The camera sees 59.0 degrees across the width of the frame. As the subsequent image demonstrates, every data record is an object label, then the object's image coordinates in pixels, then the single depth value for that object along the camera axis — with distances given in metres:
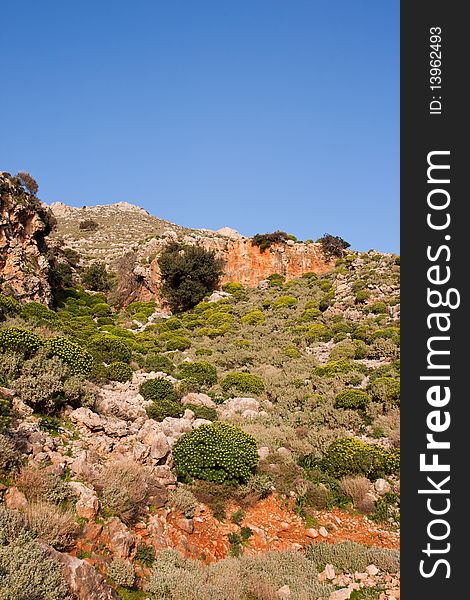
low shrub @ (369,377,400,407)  14.05
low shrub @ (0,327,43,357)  10.65
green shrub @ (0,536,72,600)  4.29
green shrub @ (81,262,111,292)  38.78
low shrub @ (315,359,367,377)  17.72
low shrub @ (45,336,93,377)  11.91
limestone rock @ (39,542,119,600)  4.94
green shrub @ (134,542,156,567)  6.39
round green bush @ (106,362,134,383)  14.98
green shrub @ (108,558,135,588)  5.68
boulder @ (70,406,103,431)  9.35
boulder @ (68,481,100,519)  6.33
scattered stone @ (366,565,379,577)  6.40
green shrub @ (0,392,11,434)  7.22
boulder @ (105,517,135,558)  6.18
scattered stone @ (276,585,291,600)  5.92
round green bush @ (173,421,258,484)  9.16
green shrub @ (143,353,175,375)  17.47
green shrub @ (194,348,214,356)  22.05
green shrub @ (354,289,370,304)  27.33
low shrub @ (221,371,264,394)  16.31
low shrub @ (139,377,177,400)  13.63
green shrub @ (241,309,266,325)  28.28
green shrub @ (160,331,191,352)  23.53
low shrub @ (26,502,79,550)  5.47
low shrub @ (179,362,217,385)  17.00
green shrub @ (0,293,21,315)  17.92
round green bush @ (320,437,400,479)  10.40
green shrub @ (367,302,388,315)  25.42
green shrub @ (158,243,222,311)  35.28
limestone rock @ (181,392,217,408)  13.93
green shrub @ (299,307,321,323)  27.08
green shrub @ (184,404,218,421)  12.63
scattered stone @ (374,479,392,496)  9.74
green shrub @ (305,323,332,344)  23.28
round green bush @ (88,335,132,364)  17.06
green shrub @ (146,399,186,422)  11.87
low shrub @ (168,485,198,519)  7.95
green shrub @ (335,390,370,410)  14.08
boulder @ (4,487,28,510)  5.84
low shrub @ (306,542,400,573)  6.63
